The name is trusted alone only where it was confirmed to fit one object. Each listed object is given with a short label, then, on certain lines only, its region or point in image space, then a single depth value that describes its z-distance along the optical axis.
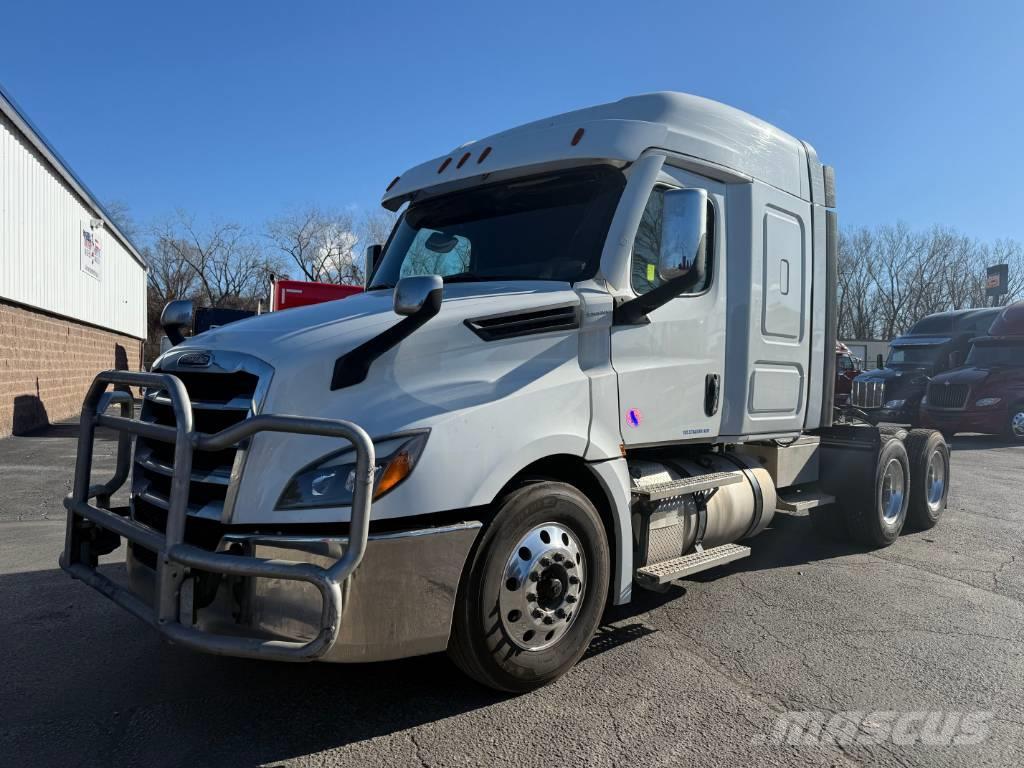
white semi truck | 2.77
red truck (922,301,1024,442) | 16.34
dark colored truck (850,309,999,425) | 19.36
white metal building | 13.48
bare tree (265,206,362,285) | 51.16
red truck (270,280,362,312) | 15.30
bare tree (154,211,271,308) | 57.62
